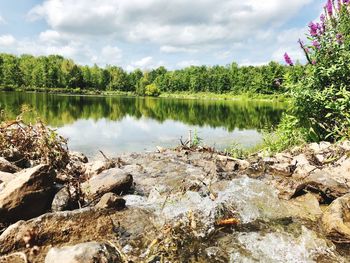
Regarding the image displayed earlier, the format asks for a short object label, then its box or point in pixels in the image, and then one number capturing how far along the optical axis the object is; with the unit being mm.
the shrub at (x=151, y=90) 118875
